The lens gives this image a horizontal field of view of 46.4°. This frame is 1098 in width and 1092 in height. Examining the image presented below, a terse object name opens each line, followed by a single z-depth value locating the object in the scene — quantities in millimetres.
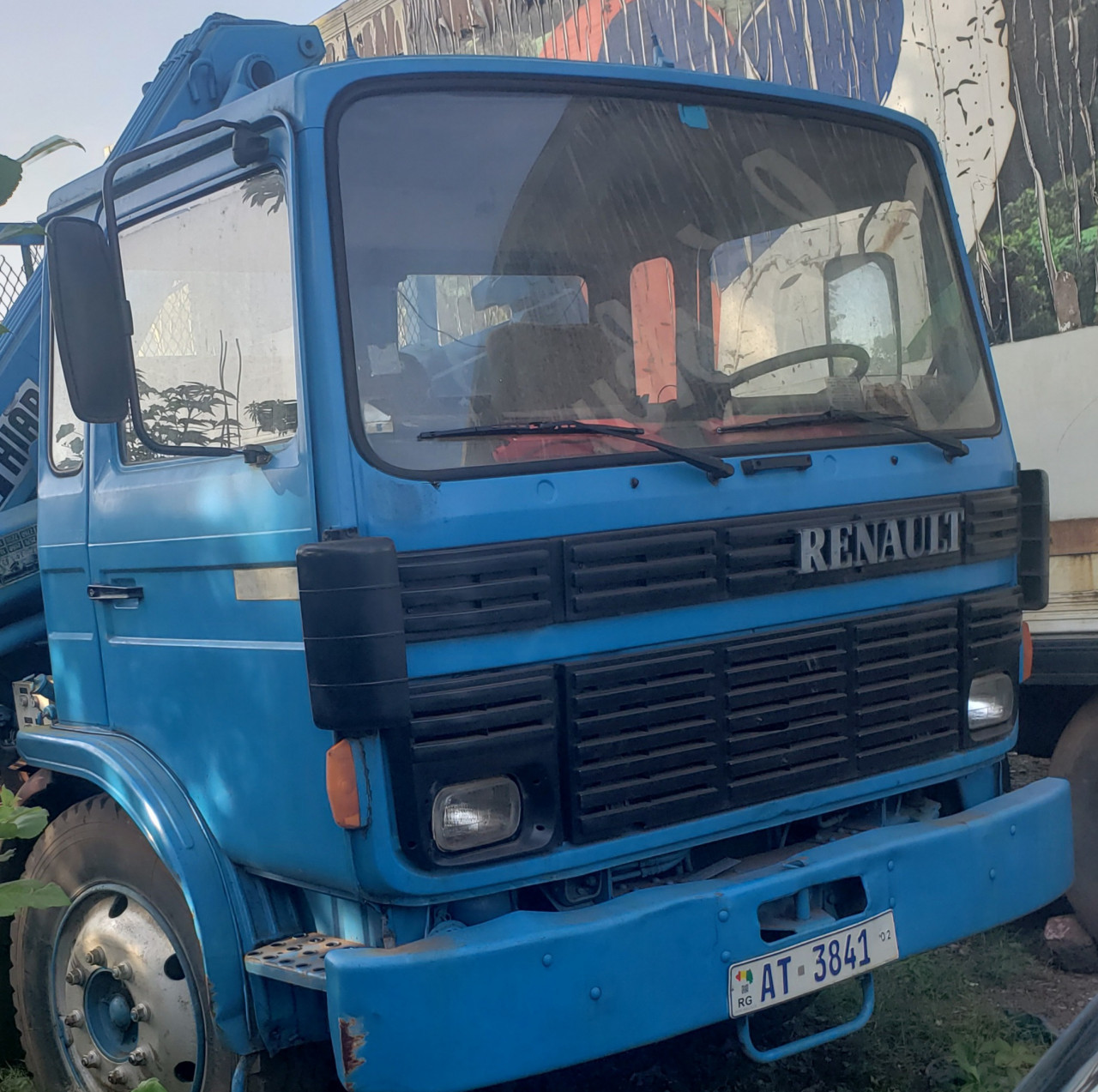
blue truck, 2541
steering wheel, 3076
